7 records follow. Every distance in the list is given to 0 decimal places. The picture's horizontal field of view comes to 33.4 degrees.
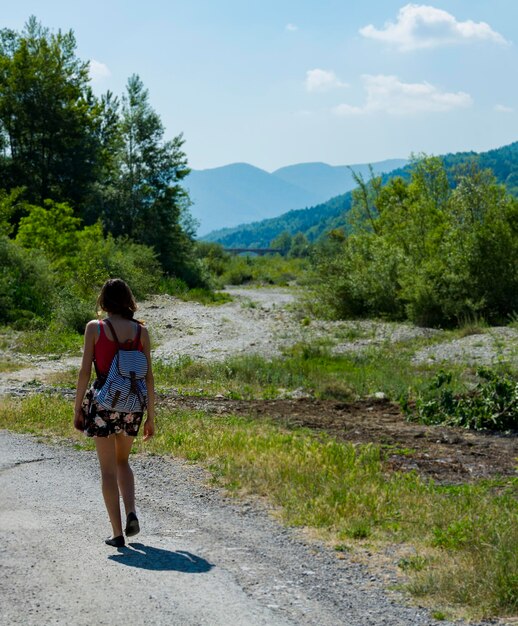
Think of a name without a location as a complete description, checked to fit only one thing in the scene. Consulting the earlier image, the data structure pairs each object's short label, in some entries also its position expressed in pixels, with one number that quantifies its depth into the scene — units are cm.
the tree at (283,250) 18548
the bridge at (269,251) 17762
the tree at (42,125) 4744
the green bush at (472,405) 1271
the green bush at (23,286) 2625
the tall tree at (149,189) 5022
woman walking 618
